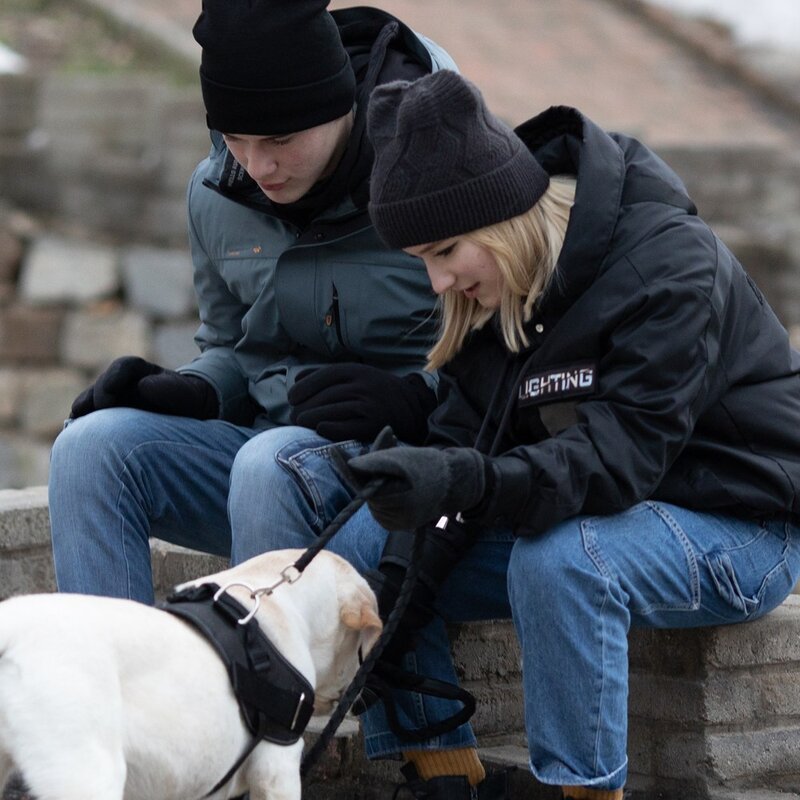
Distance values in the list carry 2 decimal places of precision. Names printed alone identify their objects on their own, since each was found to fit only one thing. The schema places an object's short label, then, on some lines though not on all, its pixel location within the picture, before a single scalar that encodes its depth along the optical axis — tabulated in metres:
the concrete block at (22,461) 18.94
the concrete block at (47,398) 19.16
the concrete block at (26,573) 8.85
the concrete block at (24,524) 8.79
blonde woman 5.37
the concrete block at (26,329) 19.23
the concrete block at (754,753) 6.39
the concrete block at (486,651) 6.93
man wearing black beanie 6.35
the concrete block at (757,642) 6.30
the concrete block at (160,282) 19.42
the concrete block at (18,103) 19.53
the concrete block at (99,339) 19.25
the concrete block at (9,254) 19.36
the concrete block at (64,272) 19.36
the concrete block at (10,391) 19.20
